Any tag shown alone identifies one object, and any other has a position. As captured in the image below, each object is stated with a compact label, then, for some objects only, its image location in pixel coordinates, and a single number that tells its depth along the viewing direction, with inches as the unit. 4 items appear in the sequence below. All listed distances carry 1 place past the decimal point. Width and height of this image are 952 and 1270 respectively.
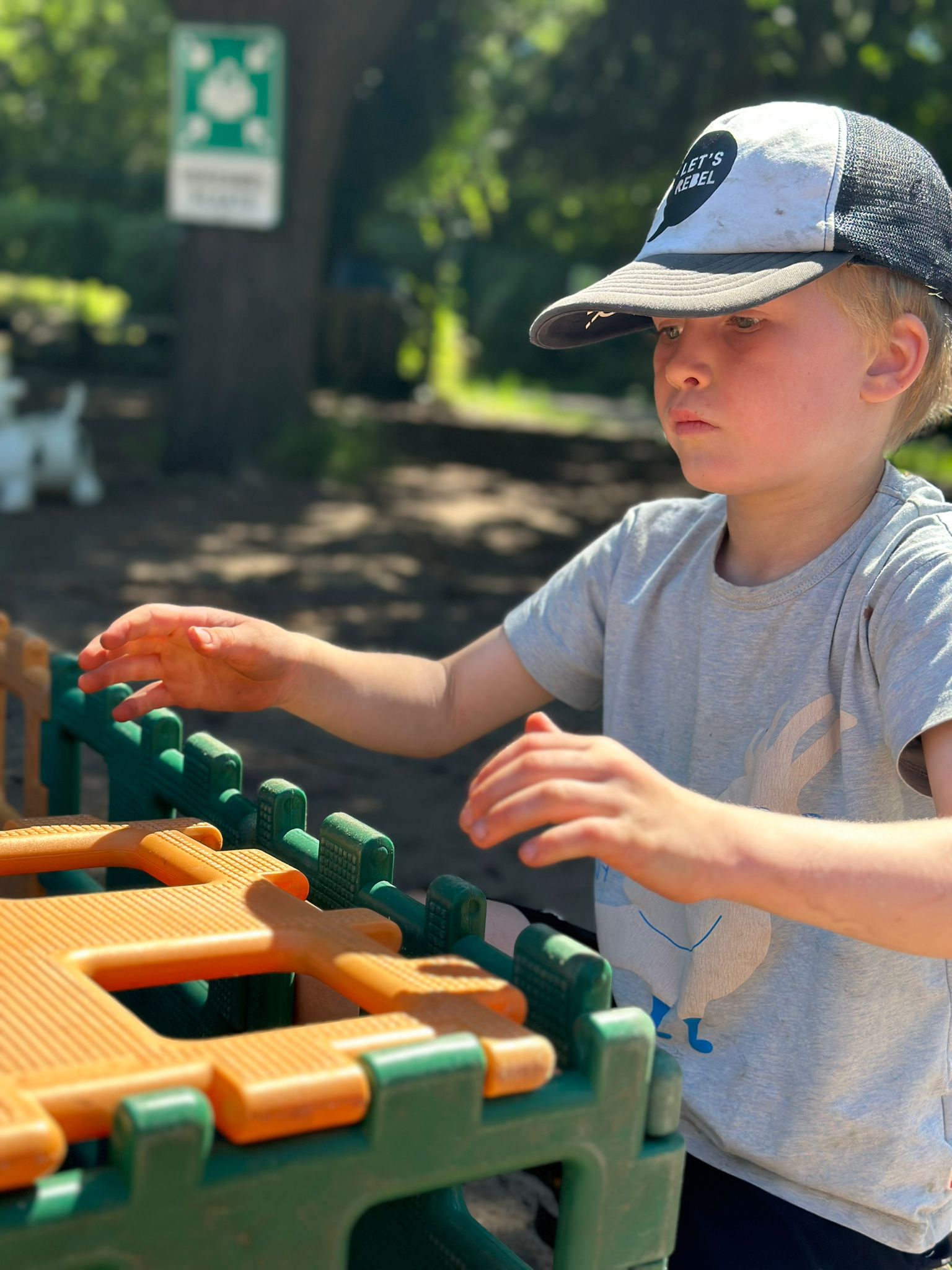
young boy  61.3
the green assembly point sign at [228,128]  315.3
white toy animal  296.0
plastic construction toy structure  37.3
